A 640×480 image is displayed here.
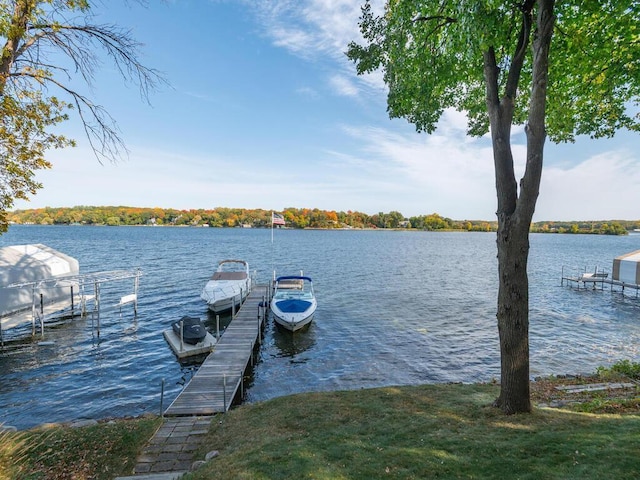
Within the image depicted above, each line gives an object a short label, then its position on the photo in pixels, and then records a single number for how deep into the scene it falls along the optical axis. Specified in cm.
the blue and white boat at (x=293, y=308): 2117
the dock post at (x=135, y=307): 2464
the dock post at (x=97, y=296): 2058
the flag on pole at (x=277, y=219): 2970
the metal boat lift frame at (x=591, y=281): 3791
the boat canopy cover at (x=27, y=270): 2197
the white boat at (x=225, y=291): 2552
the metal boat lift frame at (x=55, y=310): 2069
